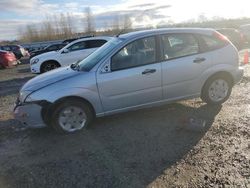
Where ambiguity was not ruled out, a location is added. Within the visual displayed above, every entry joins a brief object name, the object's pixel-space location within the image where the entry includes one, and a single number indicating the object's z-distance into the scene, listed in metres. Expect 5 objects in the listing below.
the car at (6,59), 12.48
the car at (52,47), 14.35
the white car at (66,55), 8.31
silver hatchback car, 3.38
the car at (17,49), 17.95
